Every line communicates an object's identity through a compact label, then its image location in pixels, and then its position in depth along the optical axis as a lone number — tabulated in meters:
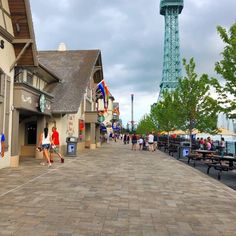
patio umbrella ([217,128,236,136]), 25.92
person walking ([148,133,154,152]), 23.42
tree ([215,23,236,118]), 11.91
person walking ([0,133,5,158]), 8.71
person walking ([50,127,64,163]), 12.78
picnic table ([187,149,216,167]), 13.94
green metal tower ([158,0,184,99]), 117.61
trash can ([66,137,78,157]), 16.39
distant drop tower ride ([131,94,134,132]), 54.39
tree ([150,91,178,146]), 27.73
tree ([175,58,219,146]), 18.75
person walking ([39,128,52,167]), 11.52
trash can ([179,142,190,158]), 16.69
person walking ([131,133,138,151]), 24.07
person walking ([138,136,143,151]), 25.59
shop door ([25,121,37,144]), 16.01
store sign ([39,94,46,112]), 12.82
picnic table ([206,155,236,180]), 10.05
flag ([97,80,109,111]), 26.15
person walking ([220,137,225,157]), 18.03
